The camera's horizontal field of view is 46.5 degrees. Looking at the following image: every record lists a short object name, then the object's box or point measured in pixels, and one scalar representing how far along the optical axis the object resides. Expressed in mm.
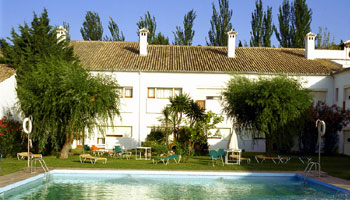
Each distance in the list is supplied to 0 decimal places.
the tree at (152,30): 42000
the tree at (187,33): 43062
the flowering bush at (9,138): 21078
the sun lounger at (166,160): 18105
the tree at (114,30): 44750
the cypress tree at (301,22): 39656
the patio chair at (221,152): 19312
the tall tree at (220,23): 41094
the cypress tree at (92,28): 44625
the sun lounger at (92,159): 18188
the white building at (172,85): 28438
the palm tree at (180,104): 23828
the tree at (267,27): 40438
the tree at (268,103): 19984
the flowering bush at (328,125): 25328
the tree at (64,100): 19156
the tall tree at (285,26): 40312
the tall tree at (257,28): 40594
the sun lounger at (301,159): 19767
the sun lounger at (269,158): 19609
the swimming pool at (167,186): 11781
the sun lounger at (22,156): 19547
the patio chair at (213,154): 18547
